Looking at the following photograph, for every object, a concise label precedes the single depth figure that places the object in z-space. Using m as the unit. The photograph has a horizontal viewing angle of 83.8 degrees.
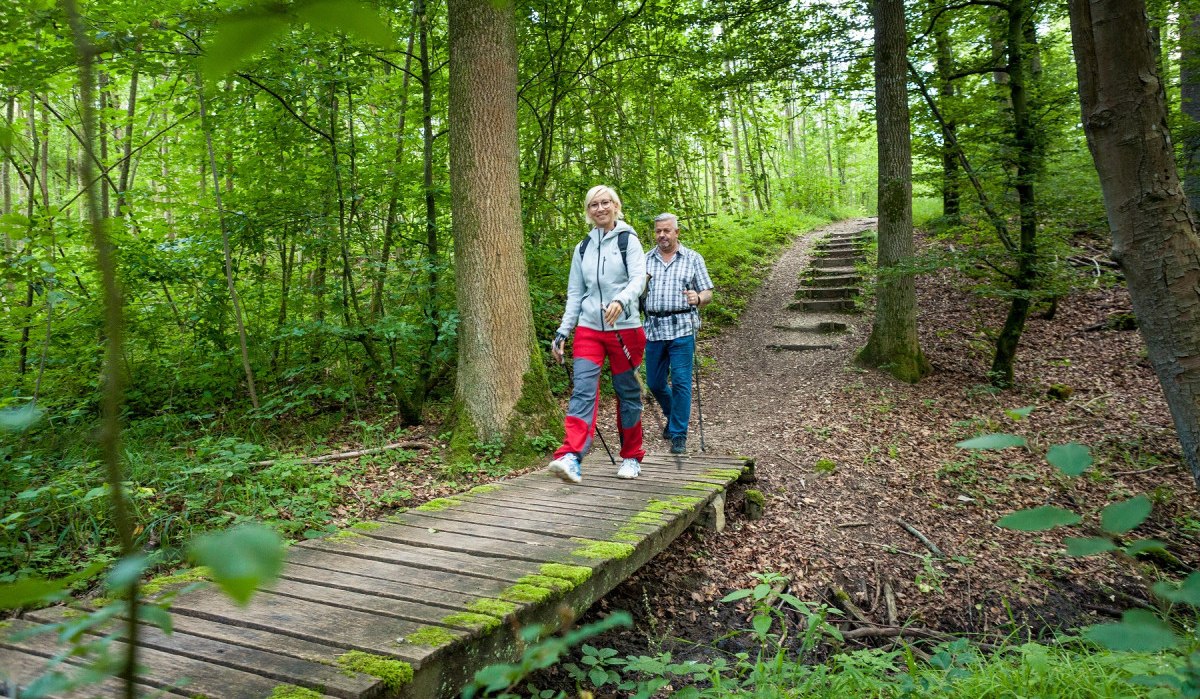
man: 5.89
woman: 4.87
